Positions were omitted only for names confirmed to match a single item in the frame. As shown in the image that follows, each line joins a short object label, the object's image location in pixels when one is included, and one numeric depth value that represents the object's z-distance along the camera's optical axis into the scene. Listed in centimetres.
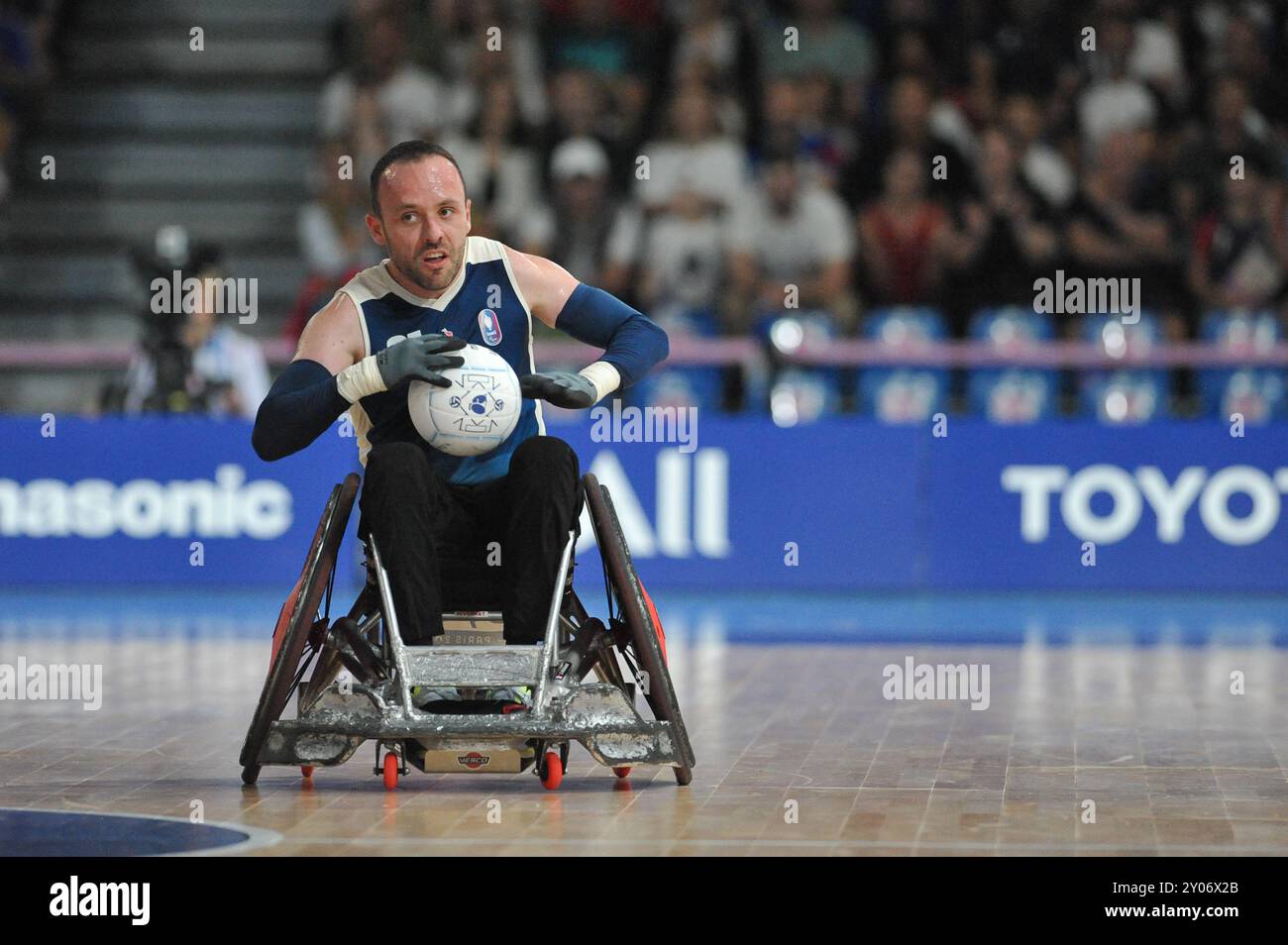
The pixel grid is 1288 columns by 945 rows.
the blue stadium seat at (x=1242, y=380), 1401
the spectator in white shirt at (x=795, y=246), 1463
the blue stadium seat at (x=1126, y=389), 1398
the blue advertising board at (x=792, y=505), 1374
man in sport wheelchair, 655
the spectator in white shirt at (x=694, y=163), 1504
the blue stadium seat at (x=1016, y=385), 1417
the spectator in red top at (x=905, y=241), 1472
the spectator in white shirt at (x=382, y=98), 1605
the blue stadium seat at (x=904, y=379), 1427
